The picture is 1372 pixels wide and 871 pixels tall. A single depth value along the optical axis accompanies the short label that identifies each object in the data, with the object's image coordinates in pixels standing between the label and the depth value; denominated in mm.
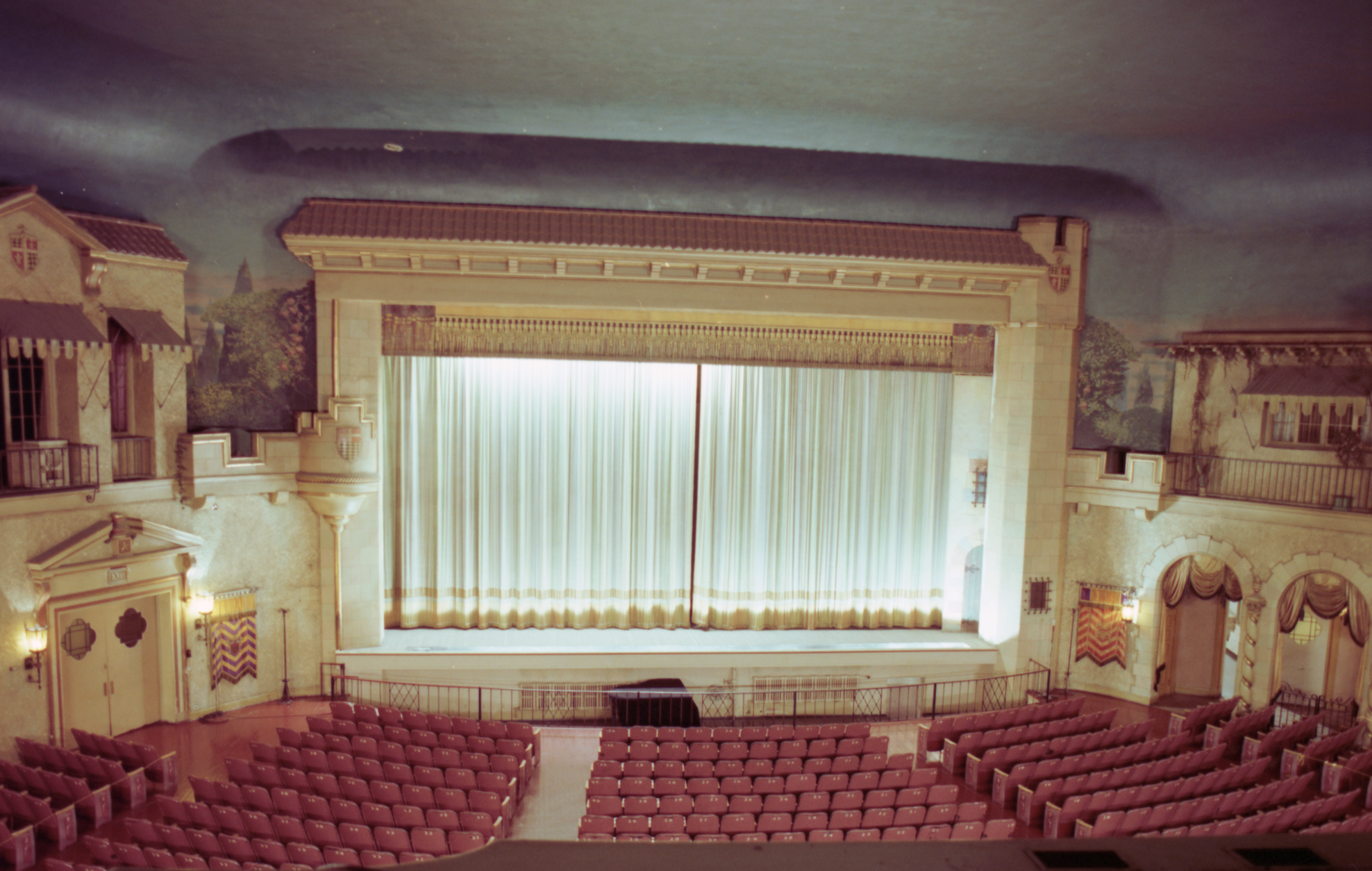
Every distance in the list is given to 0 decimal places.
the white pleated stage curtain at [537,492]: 14484
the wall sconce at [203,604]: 11695
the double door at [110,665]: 10727
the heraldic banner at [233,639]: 12031
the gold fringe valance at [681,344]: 13469
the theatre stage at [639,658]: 12844
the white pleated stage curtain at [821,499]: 15367
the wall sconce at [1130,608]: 13531
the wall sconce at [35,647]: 9984
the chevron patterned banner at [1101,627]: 13812
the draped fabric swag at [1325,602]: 13008
